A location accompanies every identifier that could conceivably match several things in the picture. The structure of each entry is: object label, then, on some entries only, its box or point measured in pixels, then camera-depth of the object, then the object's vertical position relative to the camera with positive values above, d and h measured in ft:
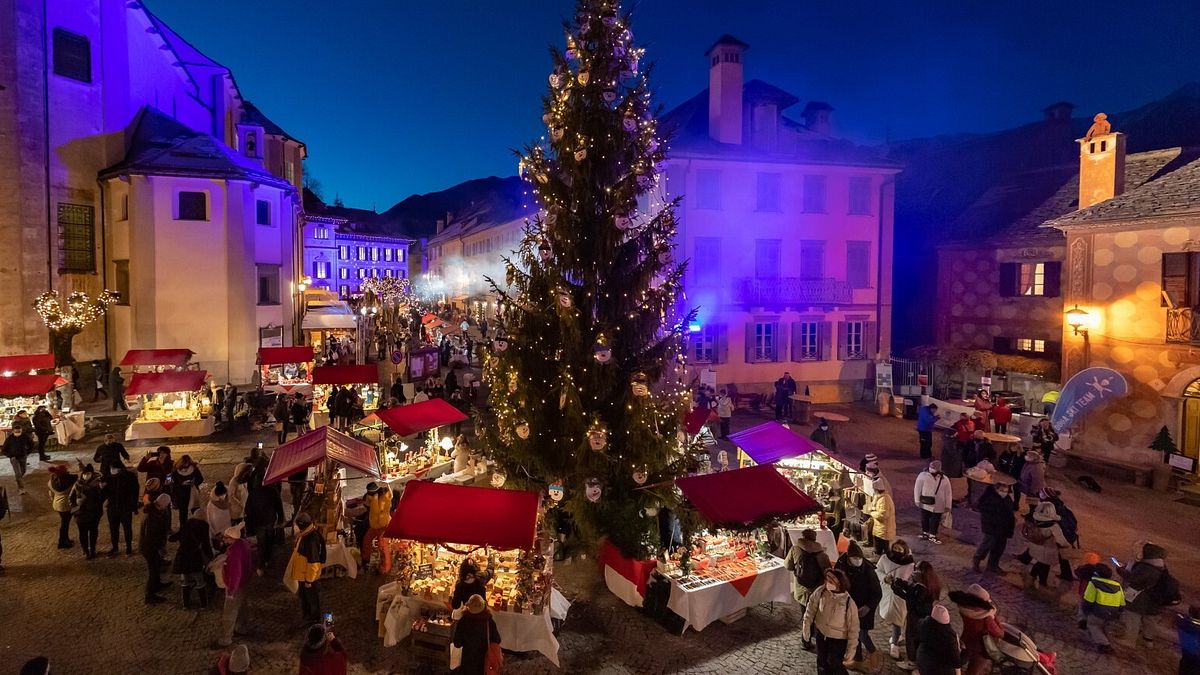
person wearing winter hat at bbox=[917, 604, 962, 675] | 23.29 -11.47
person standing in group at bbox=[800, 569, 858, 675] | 26.14 -12.01
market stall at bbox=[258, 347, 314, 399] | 84.84 -8.17
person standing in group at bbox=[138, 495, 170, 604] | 33.14 -11.42
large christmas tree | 36.17 +0.25
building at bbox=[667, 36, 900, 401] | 91.71 +10.75
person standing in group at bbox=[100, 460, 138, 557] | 38.70 -11.05
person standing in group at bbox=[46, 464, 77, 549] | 39.11 -10.84
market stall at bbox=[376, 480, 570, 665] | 28.35 -12.17
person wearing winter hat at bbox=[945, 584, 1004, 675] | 23.99 -10.96
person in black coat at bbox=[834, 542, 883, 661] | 28.04 -11.16
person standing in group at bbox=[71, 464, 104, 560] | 37.04 -11.02
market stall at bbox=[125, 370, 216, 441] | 64.80 -9.91
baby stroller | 23.48 -11.80
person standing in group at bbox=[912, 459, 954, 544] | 42.19 -11.25
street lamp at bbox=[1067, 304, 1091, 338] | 60.59 +0.01
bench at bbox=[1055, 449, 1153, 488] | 55.88 -12.59
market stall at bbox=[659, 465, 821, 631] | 31.32 -12.52
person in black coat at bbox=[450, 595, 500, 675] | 24.63 -11.98
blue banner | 57.41 -6.29
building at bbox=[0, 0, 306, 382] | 85.25 +15.50
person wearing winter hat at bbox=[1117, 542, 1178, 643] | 29.55 -11.88
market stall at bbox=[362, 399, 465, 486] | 49.16 -10.96
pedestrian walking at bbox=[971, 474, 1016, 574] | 37.14 -11.36
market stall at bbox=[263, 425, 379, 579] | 36.81 -9.01
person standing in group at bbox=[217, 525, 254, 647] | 29.01 -11.53
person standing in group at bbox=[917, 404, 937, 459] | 63.41 -10.32
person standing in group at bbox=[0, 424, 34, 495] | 50.03 -10.60
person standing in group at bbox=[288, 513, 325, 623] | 30.55 -11.55
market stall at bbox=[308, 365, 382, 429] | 68.39 -7.58
